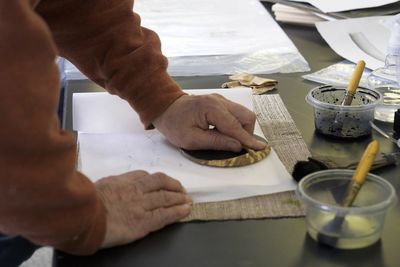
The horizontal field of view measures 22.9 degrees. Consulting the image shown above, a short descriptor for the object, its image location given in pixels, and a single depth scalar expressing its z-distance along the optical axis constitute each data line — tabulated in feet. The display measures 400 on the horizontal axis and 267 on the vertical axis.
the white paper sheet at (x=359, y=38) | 5.56
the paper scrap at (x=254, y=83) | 5.12
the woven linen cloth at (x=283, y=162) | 3.78
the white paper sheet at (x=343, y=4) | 6.46
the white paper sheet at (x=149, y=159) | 3.97
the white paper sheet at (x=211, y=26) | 5.79
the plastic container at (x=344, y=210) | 3.56
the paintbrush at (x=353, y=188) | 3.58
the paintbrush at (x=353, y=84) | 4.50
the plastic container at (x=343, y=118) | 4.43
